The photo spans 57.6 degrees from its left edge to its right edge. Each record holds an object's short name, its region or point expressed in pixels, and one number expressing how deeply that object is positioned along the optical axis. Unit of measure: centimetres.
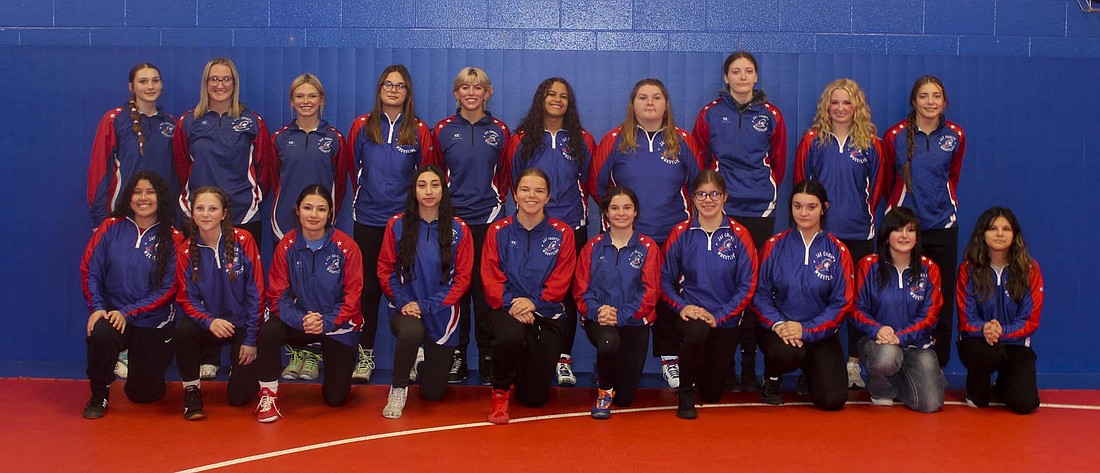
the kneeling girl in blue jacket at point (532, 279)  498
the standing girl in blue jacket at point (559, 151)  540
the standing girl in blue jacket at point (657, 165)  538
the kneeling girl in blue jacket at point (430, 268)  507
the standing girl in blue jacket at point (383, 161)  546
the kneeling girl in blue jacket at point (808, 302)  504
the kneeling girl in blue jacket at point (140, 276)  505
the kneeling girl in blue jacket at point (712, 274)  505
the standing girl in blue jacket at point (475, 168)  548
